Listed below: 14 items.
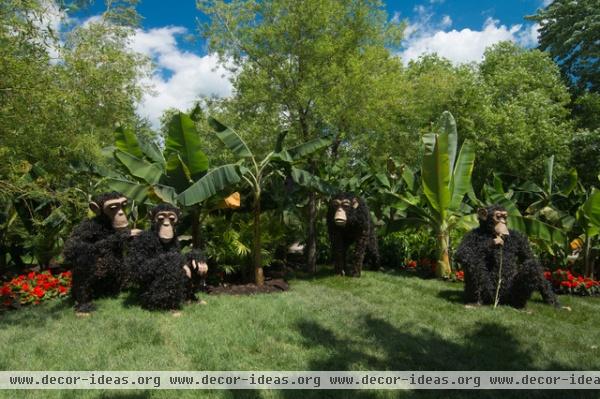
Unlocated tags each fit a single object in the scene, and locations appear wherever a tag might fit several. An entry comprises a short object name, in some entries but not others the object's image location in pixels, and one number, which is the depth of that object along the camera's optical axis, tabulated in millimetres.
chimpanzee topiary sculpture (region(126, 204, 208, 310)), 5496
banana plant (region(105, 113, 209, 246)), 6461
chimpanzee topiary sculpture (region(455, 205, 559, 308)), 5941
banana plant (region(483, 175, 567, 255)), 7719
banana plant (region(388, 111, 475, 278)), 7418
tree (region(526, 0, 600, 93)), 17875
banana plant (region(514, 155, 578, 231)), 8301
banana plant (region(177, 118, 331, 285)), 6548
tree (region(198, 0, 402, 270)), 8383
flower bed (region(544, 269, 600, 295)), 7340
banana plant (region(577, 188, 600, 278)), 7355
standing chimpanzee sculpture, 8039
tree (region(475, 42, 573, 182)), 18188
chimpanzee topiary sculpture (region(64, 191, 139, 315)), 5586
